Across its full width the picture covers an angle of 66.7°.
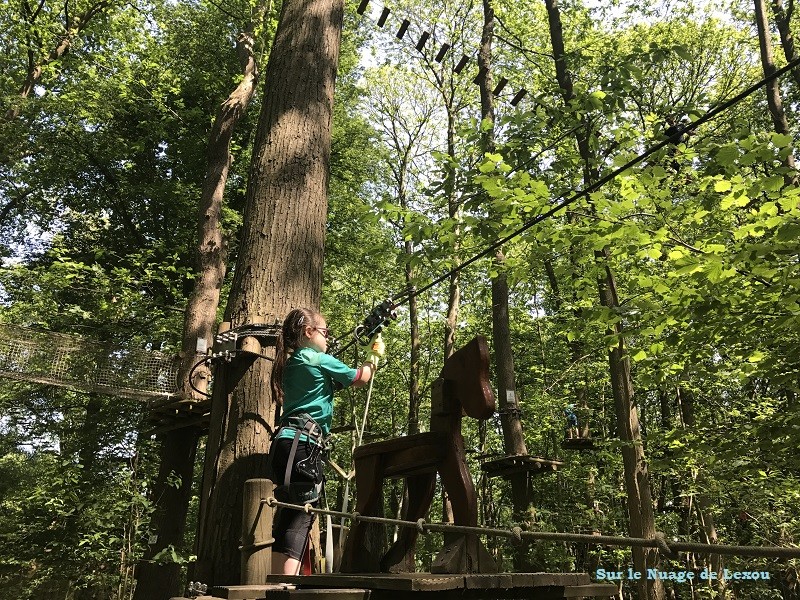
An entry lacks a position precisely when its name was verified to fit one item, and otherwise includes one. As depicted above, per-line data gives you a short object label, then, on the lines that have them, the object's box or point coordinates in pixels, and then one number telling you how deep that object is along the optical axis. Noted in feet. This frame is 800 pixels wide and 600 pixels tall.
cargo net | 27.02
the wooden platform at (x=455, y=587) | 5.30
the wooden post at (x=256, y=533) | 8.02
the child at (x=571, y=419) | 49.36
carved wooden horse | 6.66
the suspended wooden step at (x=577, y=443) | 38.41
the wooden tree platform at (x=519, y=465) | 32.26
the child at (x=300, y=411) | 8.66
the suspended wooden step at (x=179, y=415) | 25.85
